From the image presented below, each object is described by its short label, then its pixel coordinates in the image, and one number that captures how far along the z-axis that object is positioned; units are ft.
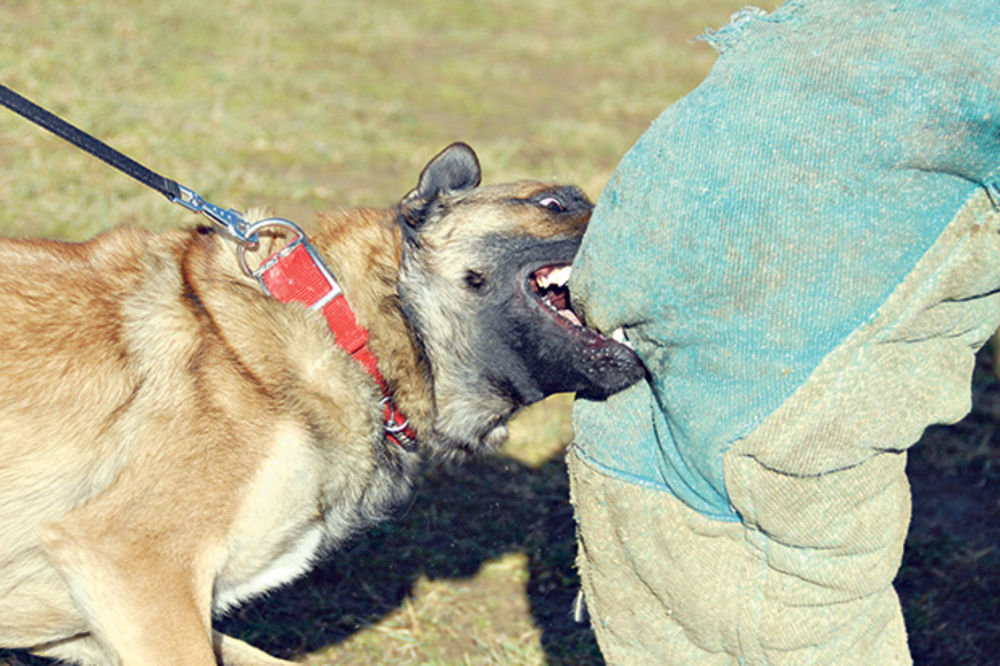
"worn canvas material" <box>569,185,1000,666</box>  6.93
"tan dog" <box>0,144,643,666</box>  8.21
